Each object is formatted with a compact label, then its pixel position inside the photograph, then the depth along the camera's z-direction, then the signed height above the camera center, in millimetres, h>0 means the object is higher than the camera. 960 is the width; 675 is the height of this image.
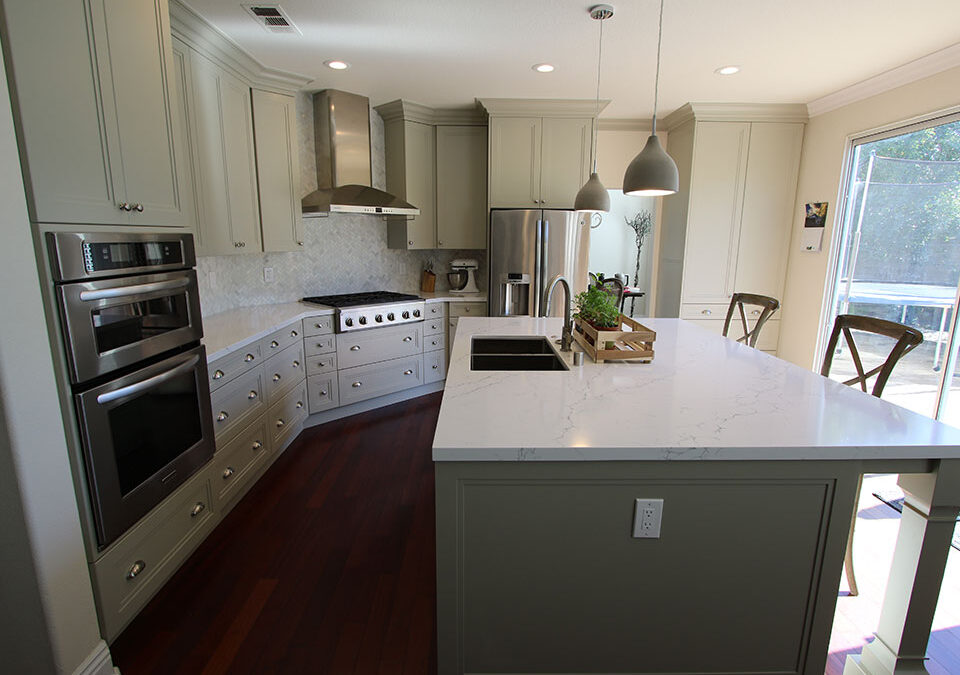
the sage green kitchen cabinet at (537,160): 4219 +708
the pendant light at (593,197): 2658 +246
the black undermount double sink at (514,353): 2221 -543
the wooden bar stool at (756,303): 2676 -346
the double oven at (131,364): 1429 -433
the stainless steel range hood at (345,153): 3717 +691
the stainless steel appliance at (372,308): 3613 -524
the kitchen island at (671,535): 1252 -776
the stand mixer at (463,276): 4672 -330
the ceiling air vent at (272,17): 2449 +1152
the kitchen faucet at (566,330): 2178 -389
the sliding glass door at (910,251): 3064 -33
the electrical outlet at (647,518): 1286 -721
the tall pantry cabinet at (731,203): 4168 +357
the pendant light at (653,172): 2029 +295
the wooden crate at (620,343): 2029 -428
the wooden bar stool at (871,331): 1780 -376
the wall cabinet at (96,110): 1277 +388
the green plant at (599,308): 2133 -290
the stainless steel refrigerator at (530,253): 4160 -91
